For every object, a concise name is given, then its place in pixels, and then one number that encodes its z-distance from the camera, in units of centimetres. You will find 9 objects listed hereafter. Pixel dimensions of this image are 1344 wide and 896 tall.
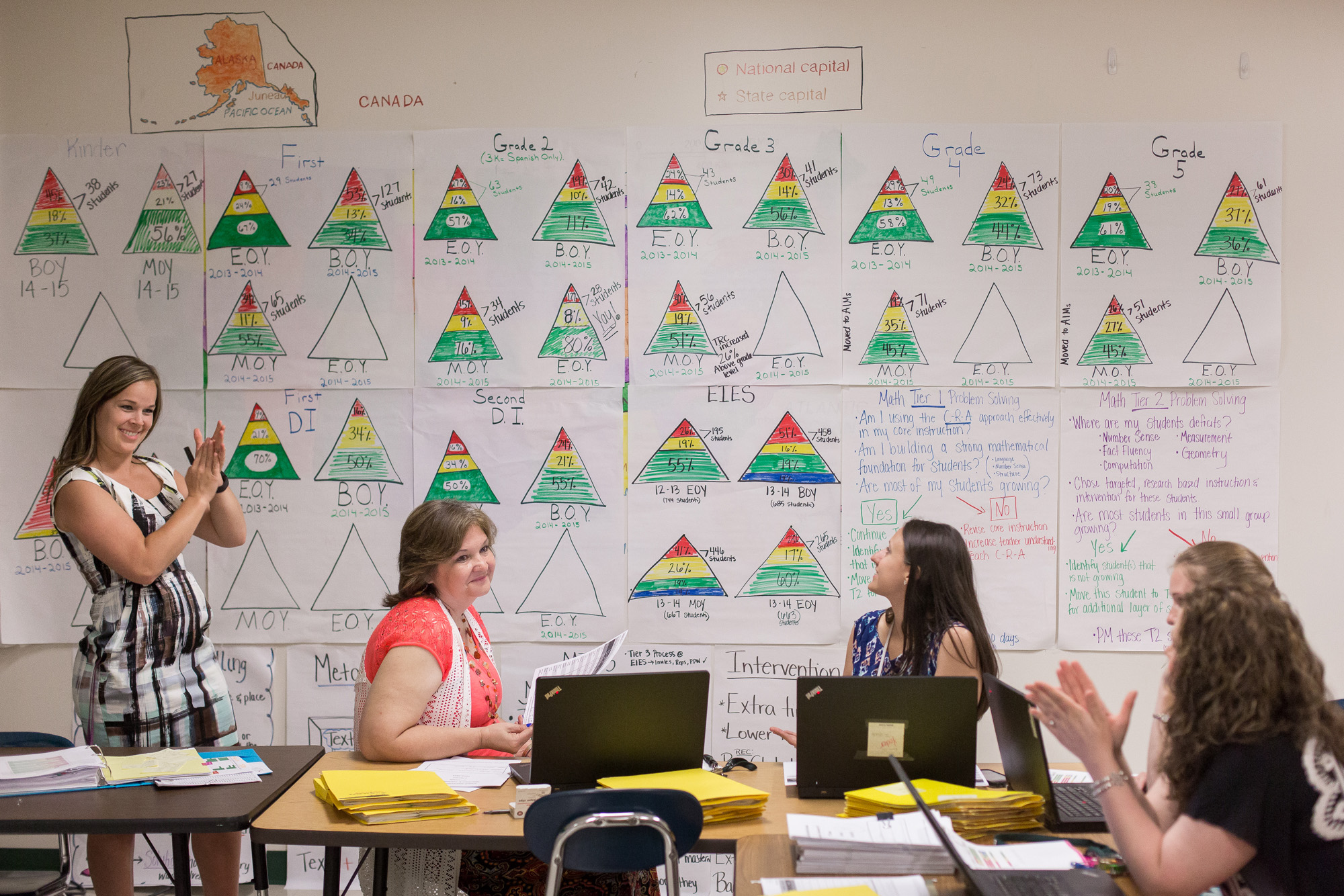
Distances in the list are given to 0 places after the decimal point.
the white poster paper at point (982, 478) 370
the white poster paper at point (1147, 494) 367
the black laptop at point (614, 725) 223
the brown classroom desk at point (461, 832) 203
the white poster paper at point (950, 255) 371
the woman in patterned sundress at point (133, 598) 279
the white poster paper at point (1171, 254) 367
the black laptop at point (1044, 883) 167
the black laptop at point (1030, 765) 209
